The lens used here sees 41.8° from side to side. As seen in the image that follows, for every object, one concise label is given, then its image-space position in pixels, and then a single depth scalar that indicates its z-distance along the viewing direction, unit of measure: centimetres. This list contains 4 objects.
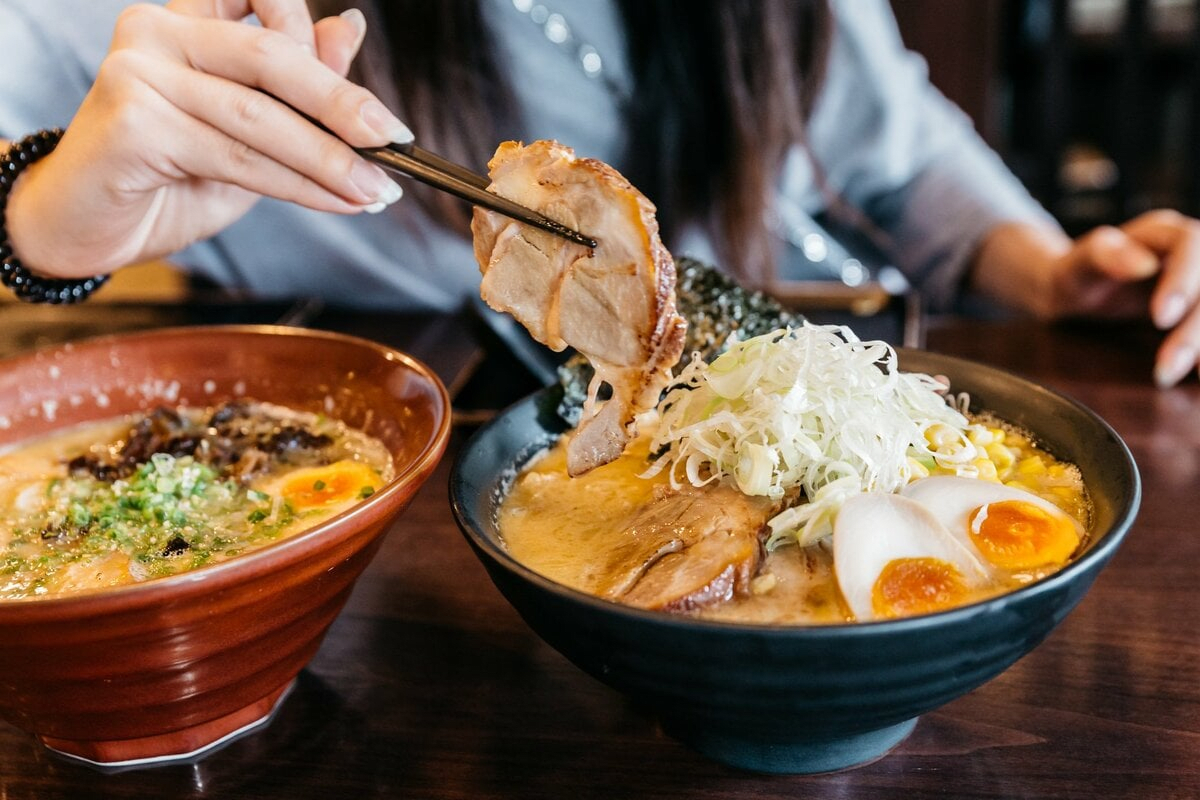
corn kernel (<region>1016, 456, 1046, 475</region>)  54
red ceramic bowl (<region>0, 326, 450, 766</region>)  45
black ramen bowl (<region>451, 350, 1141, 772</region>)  43
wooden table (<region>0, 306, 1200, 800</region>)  49
